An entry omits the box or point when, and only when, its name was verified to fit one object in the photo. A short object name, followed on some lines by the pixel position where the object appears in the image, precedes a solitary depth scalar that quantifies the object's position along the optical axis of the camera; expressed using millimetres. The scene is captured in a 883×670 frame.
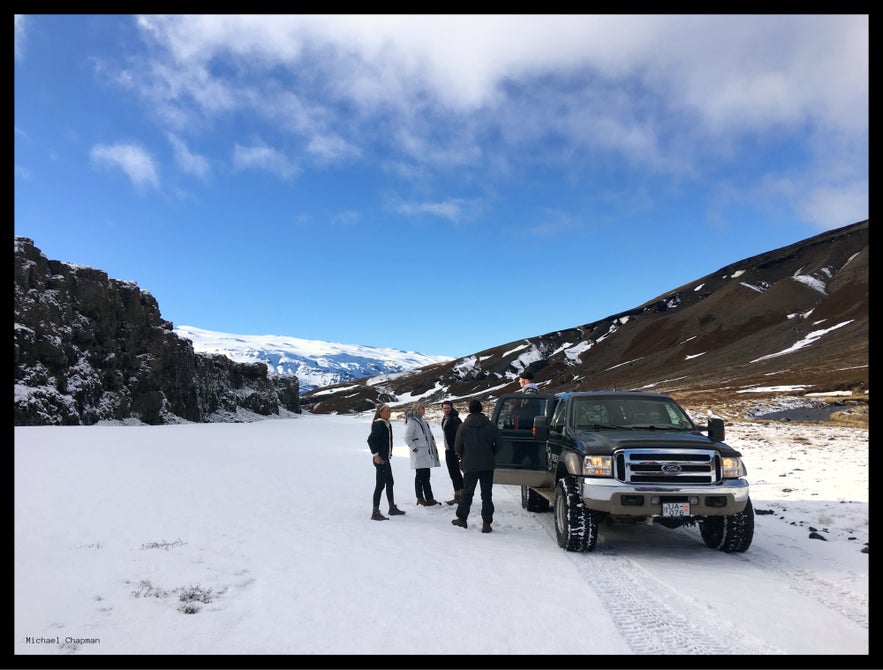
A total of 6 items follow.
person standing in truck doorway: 12452
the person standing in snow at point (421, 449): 11156
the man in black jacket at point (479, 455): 9125
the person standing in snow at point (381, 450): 9883
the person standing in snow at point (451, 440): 11646
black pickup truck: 7055
